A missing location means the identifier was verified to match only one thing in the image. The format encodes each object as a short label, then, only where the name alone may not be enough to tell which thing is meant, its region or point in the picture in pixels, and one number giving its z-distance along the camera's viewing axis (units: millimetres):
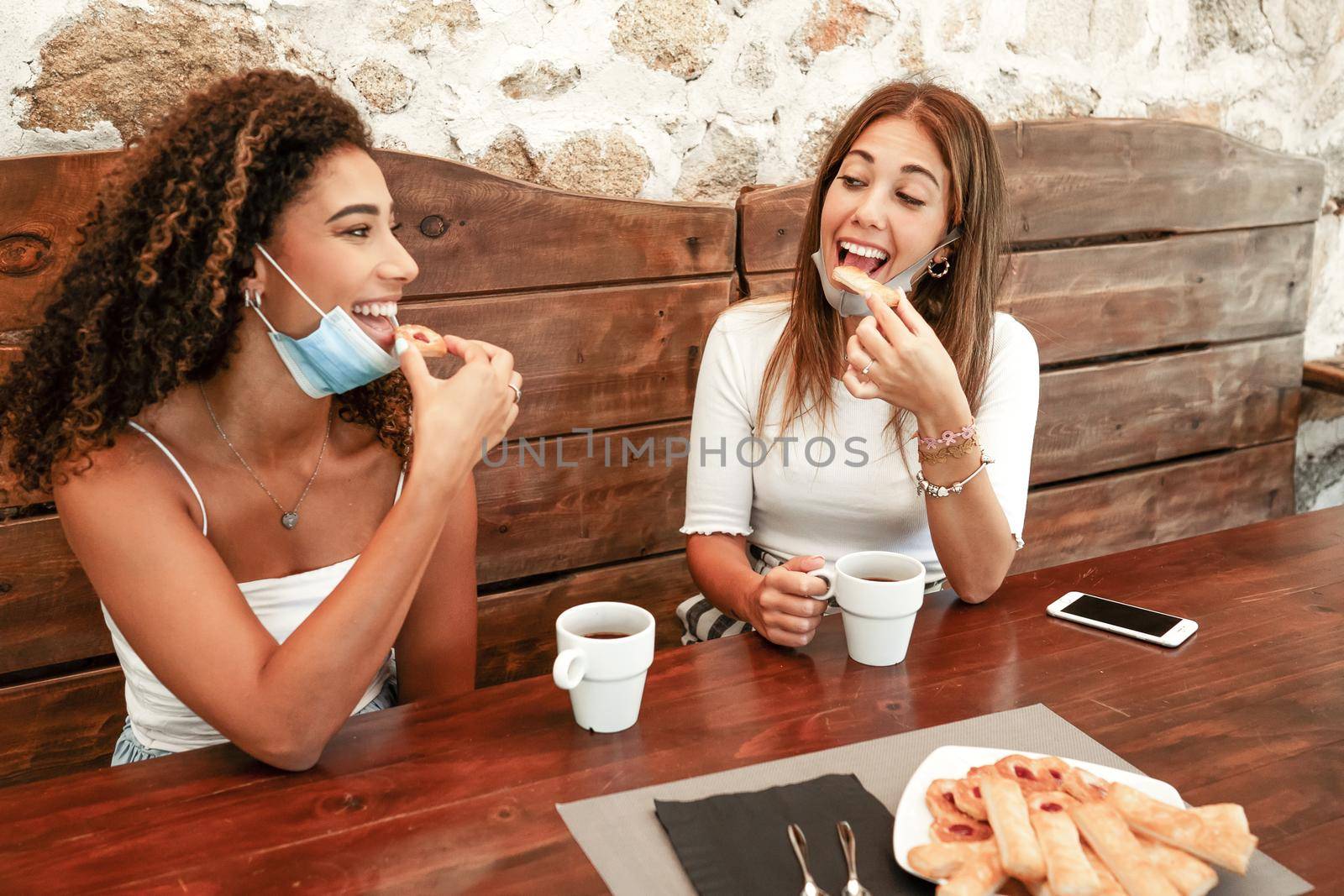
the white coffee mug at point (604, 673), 1131
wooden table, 967
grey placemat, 938
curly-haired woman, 1194
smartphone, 1391
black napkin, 937
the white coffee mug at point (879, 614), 1283
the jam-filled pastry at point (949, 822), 961
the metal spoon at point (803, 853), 912
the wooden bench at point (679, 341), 1783
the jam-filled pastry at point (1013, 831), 896
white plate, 966
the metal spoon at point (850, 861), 915
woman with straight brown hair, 1750
